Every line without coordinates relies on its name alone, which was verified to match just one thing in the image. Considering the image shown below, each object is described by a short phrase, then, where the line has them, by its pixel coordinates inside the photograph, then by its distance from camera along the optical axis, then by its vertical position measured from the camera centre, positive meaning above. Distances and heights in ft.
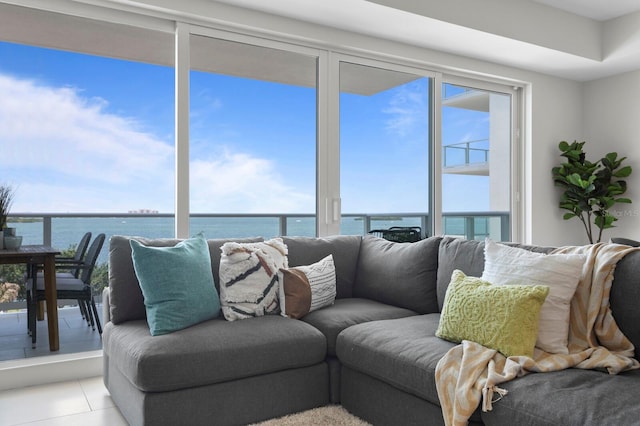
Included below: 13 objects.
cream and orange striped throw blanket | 6.25 -1.91
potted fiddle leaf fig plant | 18.25 +0.91
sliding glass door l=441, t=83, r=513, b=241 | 17.02 +1.63
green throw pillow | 6.86 -1.46
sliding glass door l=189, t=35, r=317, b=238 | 13.87 +2.22
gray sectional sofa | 6.03 -2.14
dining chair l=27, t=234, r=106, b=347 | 11.60 -1.82
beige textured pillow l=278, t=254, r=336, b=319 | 9.92 -1.54
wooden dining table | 11.12 -1.42
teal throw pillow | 8.63 -1.32
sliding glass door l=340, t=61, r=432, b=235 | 15.16 +1.91
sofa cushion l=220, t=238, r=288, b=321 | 9.61 -1.34
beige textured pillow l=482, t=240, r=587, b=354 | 7.06 -1.00
